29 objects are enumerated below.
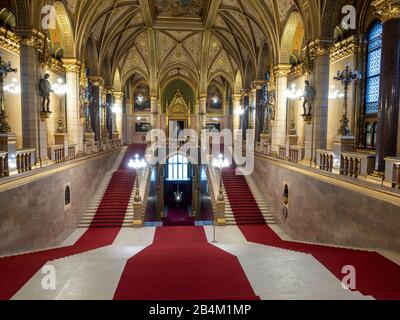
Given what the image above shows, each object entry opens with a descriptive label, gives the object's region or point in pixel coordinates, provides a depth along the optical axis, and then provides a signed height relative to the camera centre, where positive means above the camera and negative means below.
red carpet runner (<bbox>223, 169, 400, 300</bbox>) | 4.37 -2.33
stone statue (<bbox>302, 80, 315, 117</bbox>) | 12.43 +1.73
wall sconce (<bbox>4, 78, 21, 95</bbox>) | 13.26 +2.18
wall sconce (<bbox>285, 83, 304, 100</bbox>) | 16.41 +2.51
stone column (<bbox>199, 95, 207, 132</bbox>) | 28.14 +2.13
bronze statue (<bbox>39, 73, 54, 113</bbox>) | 11.55 +1.75
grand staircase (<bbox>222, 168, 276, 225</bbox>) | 14.60 -3.57
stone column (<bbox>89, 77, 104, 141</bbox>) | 20.72 +2.32
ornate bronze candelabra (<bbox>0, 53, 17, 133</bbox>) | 8.61 +1.16
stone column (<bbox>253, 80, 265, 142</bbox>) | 21.50 +1.97
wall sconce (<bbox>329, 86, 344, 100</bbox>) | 14.23 +2.08
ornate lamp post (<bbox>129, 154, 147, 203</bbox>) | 14.15 -2.75
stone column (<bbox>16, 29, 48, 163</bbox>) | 10.98 +1.66
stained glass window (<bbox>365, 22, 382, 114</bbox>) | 12.25 +2.94
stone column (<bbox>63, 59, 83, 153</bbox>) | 15.76 +1.80
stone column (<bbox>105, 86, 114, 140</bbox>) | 24.50 +2.08
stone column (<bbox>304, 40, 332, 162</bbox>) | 12.09 +1.67
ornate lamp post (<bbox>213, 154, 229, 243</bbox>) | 14.18 -2.70
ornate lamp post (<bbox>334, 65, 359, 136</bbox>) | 9.89 +1.86
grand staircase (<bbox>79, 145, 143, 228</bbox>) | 14.11 -3.53
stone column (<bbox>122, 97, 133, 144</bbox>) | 34.32 +1.47
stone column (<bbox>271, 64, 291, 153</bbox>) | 16.97 +1.24
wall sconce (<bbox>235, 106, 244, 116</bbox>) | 27.45 +2.40
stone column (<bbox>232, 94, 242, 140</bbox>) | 29.59 +2.49
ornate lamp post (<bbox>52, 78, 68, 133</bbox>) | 14.76 +2.50
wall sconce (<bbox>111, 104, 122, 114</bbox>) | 27.15 +2.53
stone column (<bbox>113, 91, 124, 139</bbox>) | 28.36 +2.54
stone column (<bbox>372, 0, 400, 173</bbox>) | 7.64 +1.41
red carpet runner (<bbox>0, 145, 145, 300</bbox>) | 4.62 -2.83
